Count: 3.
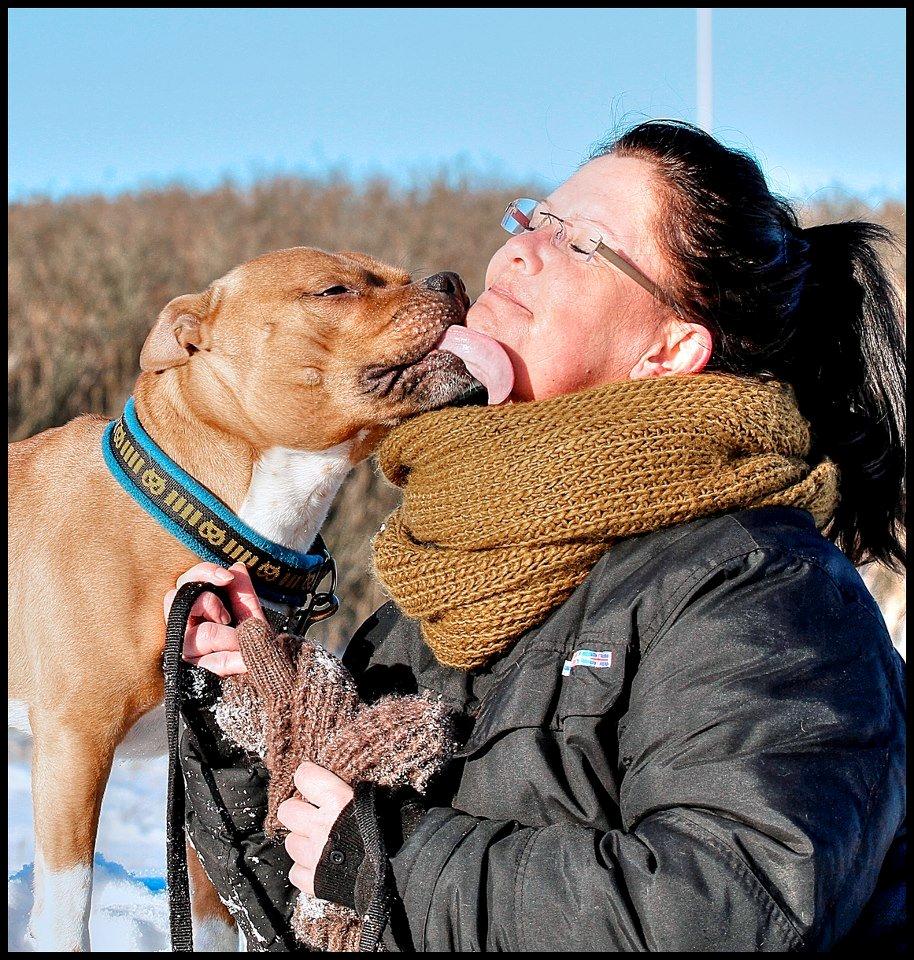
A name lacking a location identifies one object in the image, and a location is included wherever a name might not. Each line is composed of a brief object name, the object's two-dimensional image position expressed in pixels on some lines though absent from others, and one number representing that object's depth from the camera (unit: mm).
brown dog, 2693
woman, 1598
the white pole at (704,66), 8484
